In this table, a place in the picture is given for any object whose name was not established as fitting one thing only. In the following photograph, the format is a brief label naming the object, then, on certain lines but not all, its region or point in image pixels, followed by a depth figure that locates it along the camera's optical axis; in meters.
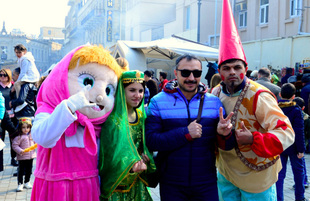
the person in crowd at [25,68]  6.61
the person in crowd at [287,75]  10.21
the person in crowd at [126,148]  2.88
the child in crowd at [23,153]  5.55
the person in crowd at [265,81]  6.41
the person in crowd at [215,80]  6.17
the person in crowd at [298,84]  9.69
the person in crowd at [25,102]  6.50
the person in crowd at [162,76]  10.42
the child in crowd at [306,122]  6.46
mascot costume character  2.72
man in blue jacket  2.80
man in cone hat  2.72
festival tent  9.06
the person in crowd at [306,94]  8.77
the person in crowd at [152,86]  8.19
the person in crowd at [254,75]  9.39
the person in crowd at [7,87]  7.04
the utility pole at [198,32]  19.05
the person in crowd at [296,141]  5.17
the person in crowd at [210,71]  9.43
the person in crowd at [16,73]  7.66
